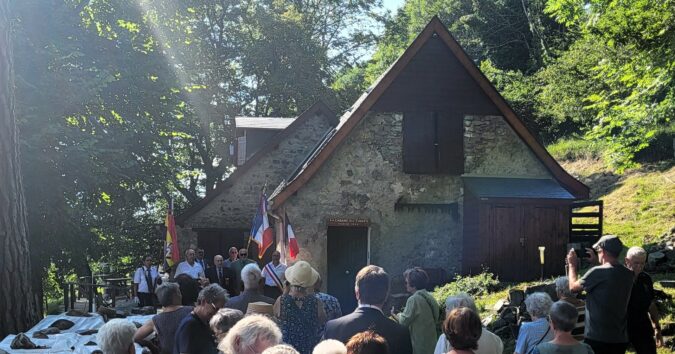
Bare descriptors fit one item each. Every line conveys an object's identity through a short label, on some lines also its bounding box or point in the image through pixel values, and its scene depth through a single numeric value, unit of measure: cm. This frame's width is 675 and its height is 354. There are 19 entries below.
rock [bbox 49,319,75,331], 940
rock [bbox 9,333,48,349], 787
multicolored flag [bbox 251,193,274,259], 1436
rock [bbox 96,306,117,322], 1062
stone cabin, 1662
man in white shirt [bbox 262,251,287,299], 1123
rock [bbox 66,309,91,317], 1065
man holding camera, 625
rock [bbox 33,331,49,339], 856
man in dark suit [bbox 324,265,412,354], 503
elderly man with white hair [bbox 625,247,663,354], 692
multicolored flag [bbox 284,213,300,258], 1370
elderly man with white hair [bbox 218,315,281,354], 412
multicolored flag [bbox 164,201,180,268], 1520
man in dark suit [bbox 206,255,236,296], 1518
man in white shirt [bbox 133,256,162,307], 1625
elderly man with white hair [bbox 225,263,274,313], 663
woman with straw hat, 593
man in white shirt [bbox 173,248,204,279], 1384
